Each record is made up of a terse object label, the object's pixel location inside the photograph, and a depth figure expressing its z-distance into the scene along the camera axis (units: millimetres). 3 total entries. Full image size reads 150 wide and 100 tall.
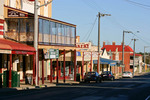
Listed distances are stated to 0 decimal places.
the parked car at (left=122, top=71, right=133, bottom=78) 59025
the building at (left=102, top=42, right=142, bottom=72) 96850
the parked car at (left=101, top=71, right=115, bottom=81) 44669
